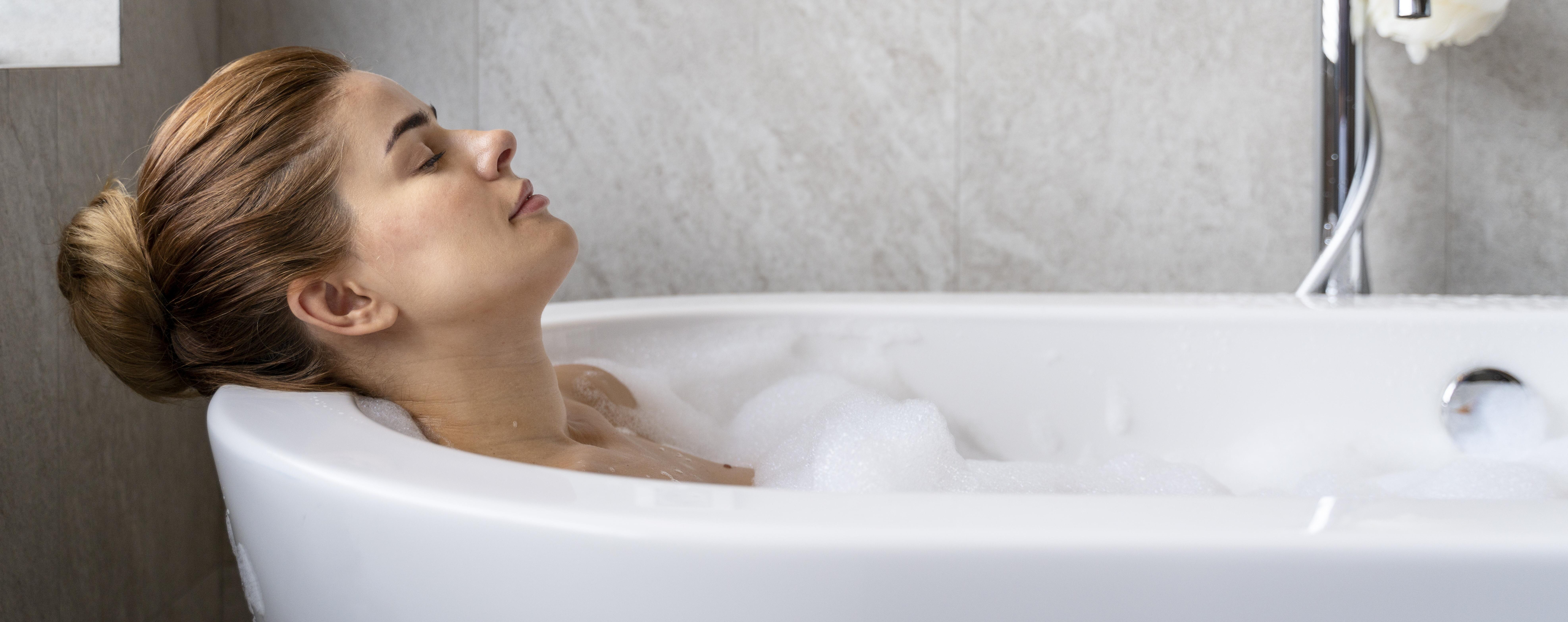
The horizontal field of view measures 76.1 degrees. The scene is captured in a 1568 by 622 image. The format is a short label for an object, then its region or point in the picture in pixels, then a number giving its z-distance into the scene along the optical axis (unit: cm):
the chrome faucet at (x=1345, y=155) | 116
